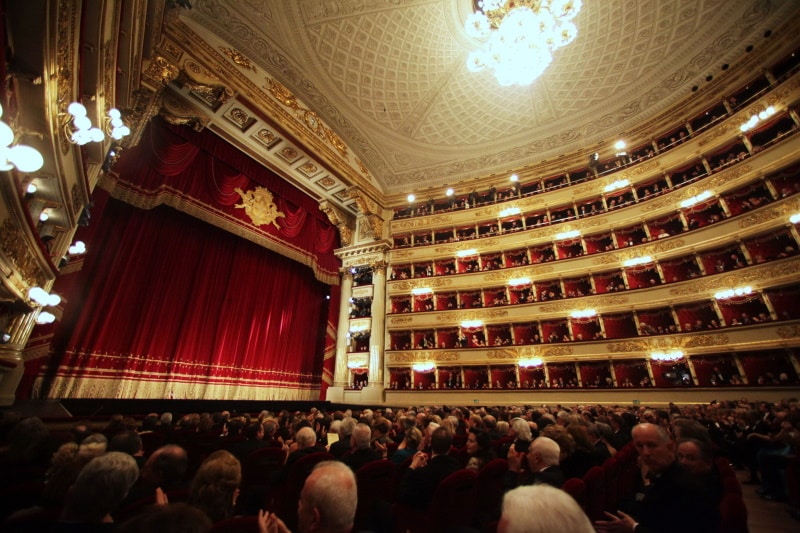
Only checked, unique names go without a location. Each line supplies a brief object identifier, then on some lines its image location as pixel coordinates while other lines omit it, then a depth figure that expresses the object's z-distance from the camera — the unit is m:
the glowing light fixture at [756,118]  10.60
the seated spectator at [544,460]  2.65
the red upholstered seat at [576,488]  2.25
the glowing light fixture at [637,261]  12.76
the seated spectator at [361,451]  3.25
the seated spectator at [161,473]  2.25
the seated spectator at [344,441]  3.90
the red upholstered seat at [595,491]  2.50
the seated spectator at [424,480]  2.70
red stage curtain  9.66
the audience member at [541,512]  1.02
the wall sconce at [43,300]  5.68
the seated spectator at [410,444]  3.70
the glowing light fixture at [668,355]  11.16
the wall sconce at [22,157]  3.17
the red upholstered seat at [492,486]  2.96
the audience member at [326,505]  1.48
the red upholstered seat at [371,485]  2.63
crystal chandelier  11.24
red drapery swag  10.36
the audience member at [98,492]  1.44
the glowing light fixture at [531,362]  13.34
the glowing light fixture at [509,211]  16.20
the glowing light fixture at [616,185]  14.15
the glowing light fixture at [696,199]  11.88
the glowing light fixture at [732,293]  10.37
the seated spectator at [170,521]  1.02
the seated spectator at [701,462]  2.51
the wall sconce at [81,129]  4.61
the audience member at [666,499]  1.95
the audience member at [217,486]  1.91
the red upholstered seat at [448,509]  2.38
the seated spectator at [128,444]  2.76
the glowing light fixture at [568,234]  14.56
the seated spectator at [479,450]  3.54
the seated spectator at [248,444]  3.60
